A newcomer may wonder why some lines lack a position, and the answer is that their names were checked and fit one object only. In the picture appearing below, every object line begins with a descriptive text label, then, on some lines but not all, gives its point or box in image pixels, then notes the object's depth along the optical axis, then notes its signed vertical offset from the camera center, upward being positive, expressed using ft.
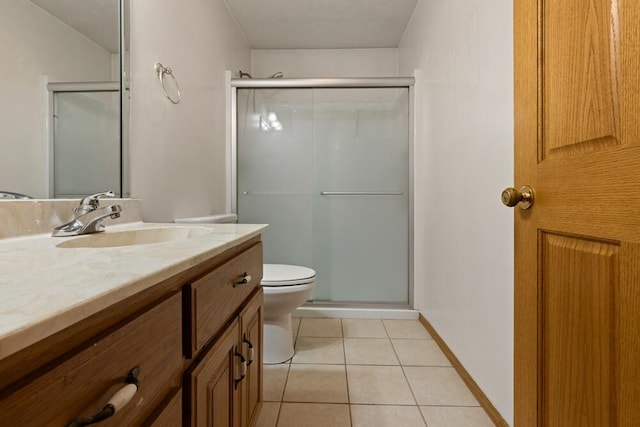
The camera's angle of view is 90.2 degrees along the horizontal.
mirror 2.62 +1.14
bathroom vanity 0.88 -0.45
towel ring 4.55 +2.06
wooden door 1.74 -0.01
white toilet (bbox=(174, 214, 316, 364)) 5.17 -1.48
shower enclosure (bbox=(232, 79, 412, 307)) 7.78 +0.78
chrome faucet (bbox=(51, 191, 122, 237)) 2.90 -0.04
